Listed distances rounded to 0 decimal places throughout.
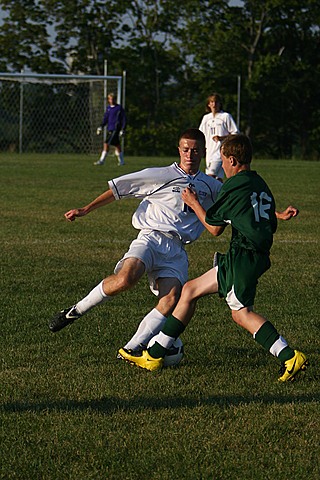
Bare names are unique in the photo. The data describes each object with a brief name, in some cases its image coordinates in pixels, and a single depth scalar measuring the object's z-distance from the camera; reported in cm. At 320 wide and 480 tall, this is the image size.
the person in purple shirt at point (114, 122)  5525
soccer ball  1102
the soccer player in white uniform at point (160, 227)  1133
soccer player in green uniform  1009
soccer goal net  7044
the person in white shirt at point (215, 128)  3309
